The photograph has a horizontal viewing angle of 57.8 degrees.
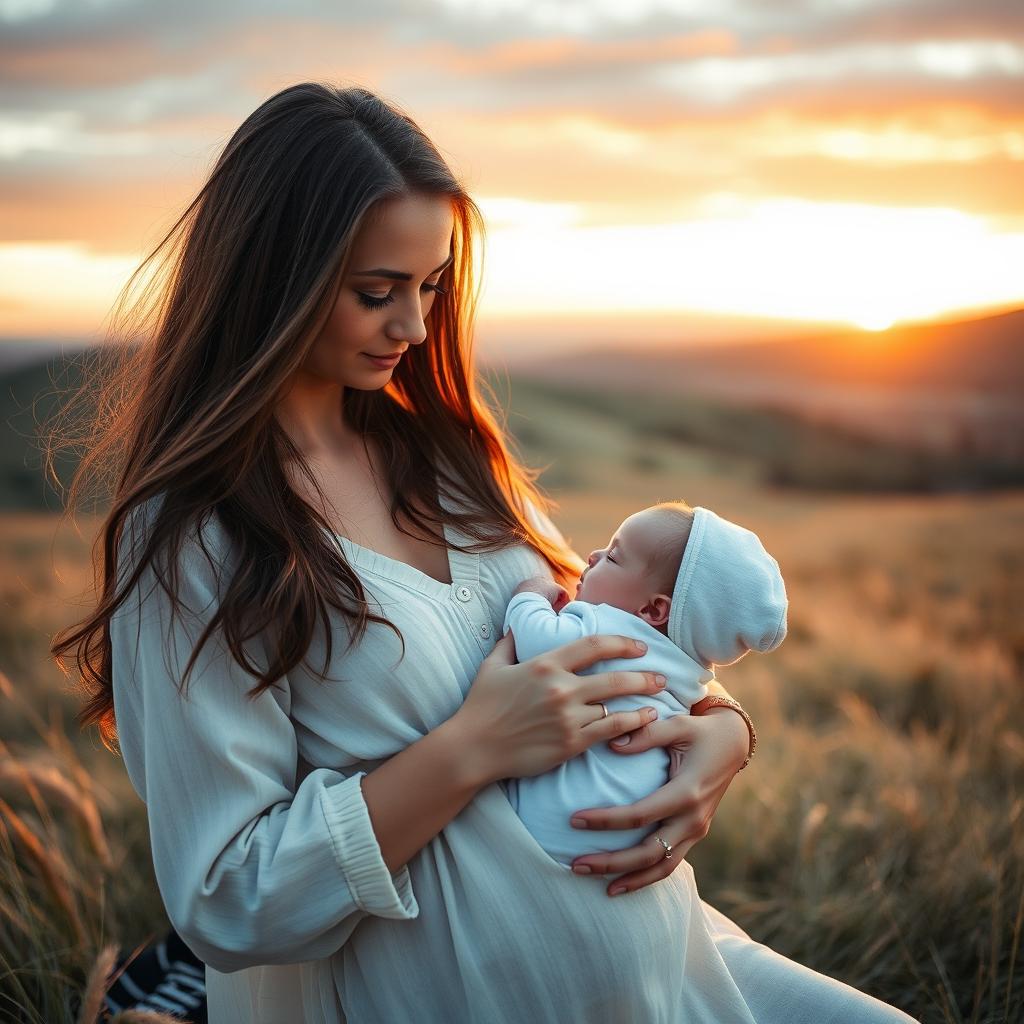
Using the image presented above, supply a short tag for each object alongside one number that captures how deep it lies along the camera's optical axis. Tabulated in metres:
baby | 1.85
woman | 1.72
